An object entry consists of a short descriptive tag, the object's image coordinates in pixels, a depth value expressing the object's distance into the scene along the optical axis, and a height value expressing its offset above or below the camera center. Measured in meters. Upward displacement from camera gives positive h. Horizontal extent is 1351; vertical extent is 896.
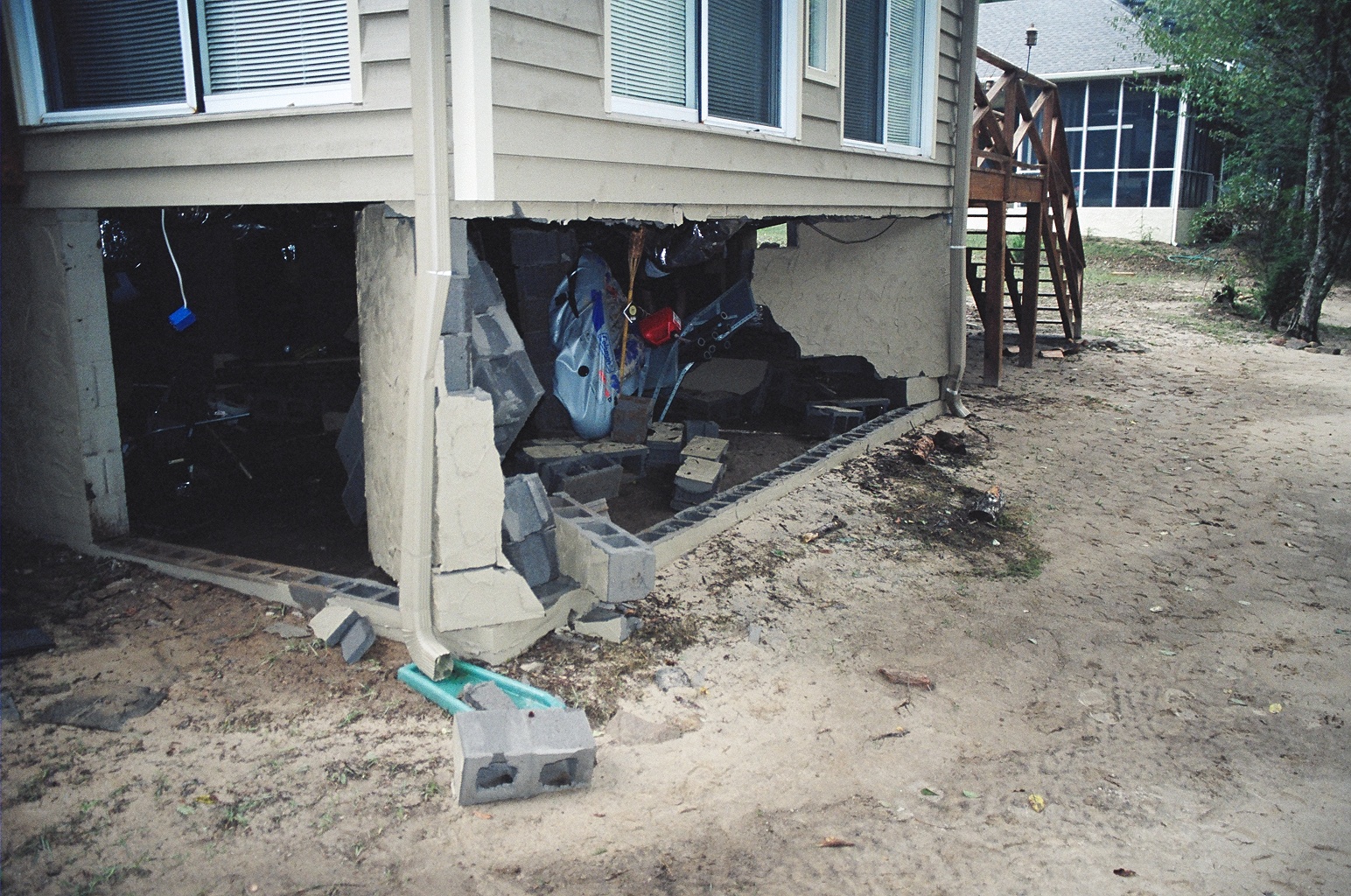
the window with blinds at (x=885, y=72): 7.85 +1.53
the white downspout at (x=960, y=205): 9.31 +0.47
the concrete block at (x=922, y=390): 9.99 -1.39
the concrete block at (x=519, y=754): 3.58 -1.83
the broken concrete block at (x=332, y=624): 4.74 -1.77
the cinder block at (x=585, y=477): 6.73 -1.53
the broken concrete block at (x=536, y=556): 4.89 -1.51
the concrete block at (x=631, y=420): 7.75 -1.29
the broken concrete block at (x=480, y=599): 4.60 -1.62
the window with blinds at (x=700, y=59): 5.29 +1.15
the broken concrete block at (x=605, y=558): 4.83 -1.50
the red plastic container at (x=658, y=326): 8.94 -0.65
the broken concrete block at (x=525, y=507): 4.84 -1.25
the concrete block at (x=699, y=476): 7.00 -1.58
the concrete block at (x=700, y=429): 8.41 -1.49
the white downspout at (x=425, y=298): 4.20 -0.19
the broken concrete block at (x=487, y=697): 4.09 -1.84
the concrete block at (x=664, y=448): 7.94 -1.55
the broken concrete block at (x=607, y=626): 5.02 -1.89
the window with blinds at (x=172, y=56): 4.55 +0.99
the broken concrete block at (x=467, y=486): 4.53 -1.07
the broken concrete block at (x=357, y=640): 4.64 -1.82
